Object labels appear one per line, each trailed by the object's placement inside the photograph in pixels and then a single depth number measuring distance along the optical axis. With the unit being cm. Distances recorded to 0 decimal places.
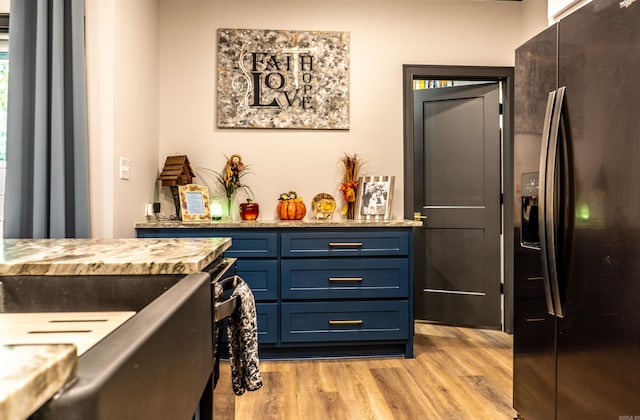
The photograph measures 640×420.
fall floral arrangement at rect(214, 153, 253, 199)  340
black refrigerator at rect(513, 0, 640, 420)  137
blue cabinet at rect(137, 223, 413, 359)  295
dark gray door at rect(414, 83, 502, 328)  374
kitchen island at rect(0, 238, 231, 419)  31
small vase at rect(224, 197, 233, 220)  345
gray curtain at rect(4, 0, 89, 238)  219
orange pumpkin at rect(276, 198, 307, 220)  332
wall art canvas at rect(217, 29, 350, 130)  348
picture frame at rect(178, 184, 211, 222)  311
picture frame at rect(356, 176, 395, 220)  344
